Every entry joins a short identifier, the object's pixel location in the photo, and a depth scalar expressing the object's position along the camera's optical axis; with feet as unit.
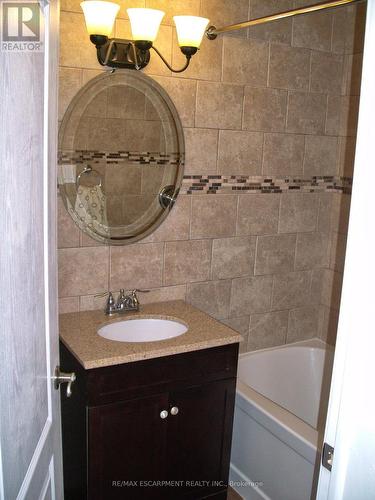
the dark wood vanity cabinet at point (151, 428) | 7.11
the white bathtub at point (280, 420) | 7.95
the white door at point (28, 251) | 3.42
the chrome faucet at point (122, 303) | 8.43
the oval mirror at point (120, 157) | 7.97
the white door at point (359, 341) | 3.65
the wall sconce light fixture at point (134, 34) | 7.26
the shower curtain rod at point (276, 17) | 6.68
